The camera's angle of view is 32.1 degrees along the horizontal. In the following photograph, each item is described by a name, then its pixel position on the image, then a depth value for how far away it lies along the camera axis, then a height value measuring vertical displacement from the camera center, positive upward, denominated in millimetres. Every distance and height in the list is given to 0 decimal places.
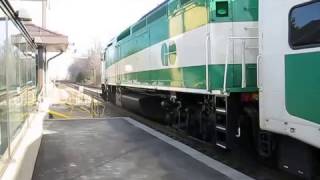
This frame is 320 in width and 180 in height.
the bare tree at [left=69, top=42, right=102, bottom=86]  115438 +2268
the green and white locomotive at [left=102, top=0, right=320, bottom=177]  6965 +82
